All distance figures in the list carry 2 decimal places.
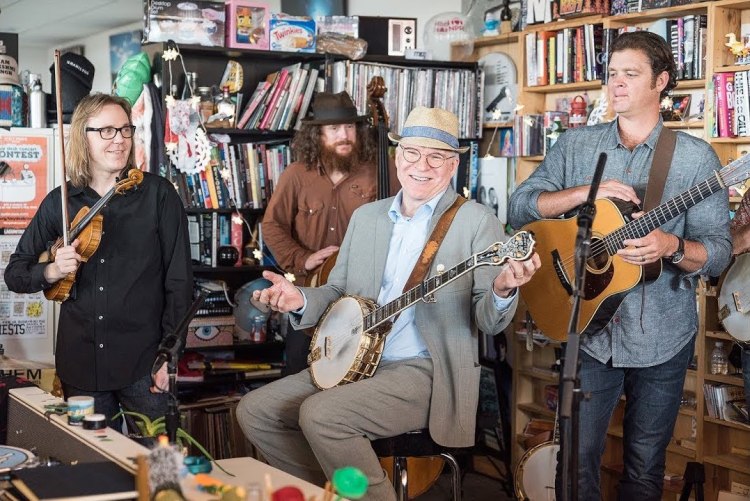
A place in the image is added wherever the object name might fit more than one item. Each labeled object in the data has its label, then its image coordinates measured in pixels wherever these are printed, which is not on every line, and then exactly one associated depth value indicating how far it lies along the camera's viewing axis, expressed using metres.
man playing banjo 3.08
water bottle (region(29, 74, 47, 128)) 4.70
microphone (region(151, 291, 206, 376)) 2.30
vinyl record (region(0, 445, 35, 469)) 2.21
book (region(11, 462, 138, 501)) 1.82
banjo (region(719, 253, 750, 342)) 3.49
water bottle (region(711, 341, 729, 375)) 4.12
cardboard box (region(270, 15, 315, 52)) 4.98
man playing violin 3.28
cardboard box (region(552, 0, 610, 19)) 4.59
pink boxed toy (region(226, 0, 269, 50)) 4.86
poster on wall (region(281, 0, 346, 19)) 6.38
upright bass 4.14
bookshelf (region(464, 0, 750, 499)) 4.08
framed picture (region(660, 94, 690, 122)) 4.32
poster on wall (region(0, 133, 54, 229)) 4.60
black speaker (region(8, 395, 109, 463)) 2.26
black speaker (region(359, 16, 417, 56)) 5.25
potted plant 2.36
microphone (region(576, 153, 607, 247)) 2.43
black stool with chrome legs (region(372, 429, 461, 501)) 3.17
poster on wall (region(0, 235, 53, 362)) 4.61
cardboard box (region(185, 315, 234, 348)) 4.90
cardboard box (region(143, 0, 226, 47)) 4.75
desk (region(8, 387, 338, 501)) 2.13
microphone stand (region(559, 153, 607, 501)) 2.35
